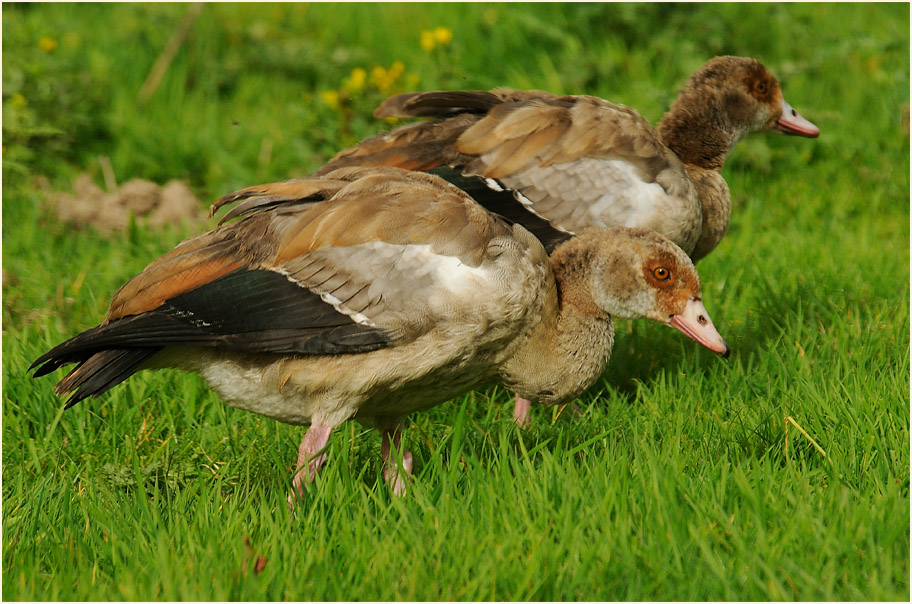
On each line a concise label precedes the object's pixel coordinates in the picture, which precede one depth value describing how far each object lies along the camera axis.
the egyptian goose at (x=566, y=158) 12.07
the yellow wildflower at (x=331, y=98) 17.33
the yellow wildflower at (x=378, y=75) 17.47
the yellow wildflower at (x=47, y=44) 17.86
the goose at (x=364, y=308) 9.03
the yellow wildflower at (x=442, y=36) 18.53
